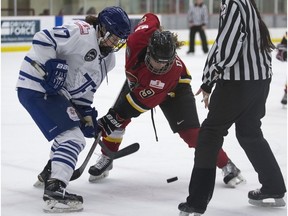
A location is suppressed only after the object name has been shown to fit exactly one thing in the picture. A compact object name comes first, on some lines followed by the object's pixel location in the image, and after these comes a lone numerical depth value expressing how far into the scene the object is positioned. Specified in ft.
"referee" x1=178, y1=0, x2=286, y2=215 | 17.10
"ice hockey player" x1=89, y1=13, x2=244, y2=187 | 19.50
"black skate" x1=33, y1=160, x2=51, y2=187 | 20.64
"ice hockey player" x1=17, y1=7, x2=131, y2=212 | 18.60
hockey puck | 21.69
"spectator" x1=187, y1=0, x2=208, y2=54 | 75.83
